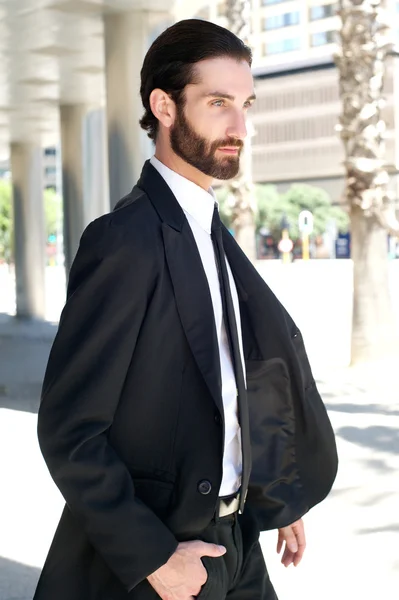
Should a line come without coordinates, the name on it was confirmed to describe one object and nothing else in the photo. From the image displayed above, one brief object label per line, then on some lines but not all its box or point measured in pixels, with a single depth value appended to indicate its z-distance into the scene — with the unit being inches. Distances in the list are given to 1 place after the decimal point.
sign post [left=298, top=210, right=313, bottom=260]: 1409.9
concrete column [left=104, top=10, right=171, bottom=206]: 391.2
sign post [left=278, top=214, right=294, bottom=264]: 1586.2
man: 57.4
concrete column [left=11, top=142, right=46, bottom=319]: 804.0
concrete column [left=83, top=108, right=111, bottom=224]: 636.7
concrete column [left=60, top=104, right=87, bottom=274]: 661.9
